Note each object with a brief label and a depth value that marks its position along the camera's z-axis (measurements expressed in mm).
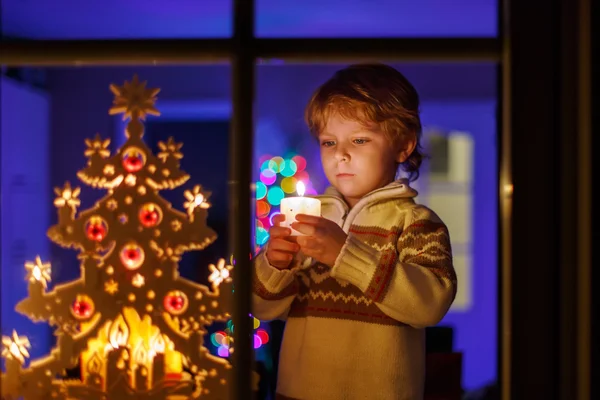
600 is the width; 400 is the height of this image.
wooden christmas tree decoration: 2243
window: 2207
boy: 2217
